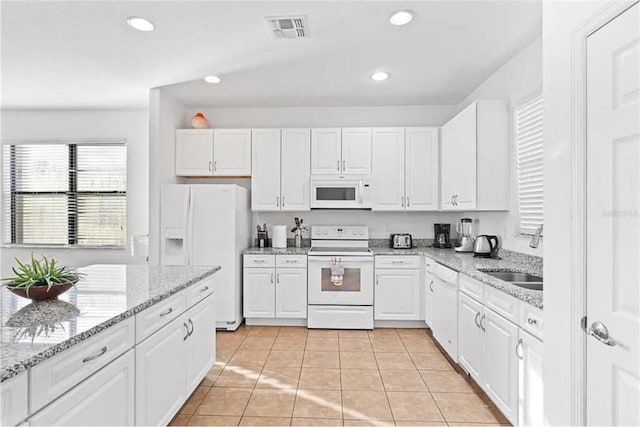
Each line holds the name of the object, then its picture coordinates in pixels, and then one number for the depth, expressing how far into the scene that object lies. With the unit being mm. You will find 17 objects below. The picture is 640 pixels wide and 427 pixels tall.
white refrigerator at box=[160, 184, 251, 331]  3840
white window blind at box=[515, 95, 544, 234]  2729
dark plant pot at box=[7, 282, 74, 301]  1600
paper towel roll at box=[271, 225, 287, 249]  4348
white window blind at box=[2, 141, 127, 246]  4797
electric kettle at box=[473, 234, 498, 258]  3227
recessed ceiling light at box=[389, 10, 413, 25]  2350
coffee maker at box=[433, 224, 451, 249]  4309
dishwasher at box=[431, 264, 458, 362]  2920
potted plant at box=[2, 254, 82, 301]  1604
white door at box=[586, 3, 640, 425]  1171
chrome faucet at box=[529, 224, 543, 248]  2316
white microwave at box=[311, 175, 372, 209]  4203
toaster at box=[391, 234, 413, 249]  4340
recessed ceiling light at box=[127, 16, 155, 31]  2475
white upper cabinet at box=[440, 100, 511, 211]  3176
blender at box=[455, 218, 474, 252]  3697
